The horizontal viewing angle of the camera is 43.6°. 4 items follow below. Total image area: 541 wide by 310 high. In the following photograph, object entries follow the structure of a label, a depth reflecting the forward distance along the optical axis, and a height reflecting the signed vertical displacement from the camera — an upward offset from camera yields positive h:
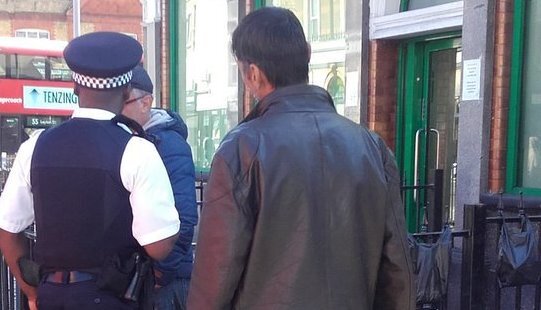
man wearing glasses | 3.34 -0.31
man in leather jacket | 2.07 -0.26
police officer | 2.55 -0.30
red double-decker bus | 18.88 +0.66
